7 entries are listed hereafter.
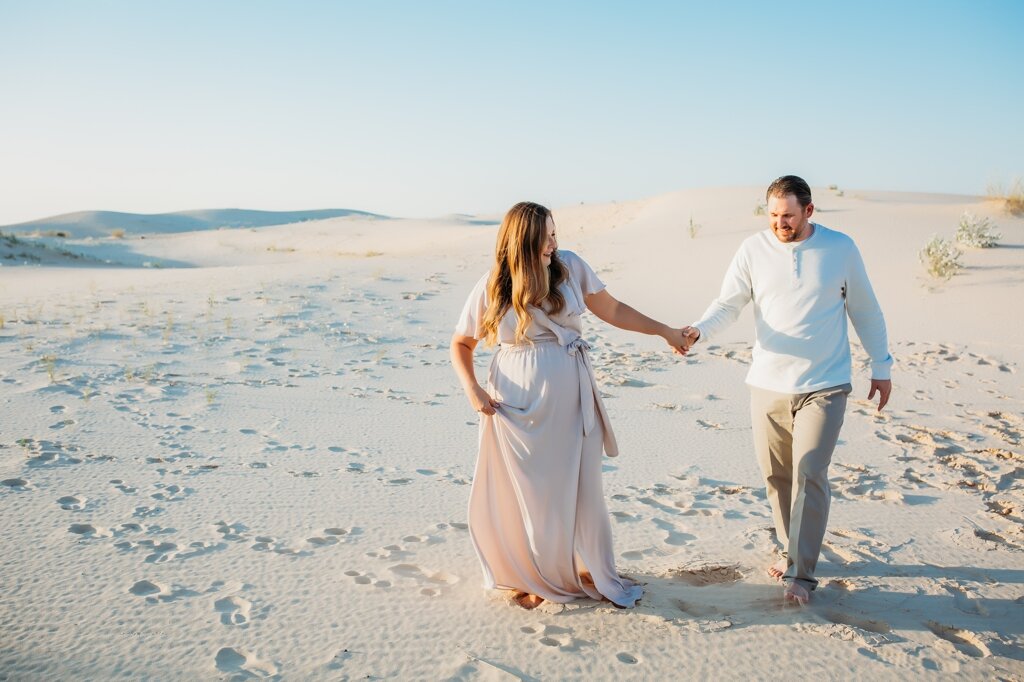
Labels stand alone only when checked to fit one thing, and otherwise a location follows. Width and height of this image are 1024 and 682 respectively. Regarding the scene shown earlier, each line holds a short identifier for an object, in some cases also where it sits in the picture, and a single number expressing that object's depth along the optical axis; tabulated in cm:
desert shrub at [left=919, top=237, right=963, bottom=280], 1214
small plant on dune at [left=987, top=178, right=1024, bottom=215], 1702
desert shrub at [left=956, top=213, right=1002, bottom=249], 1339
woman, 347
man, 354
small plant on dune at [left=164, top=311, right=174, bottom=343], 922
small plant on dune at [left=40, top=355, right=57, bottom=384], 715
